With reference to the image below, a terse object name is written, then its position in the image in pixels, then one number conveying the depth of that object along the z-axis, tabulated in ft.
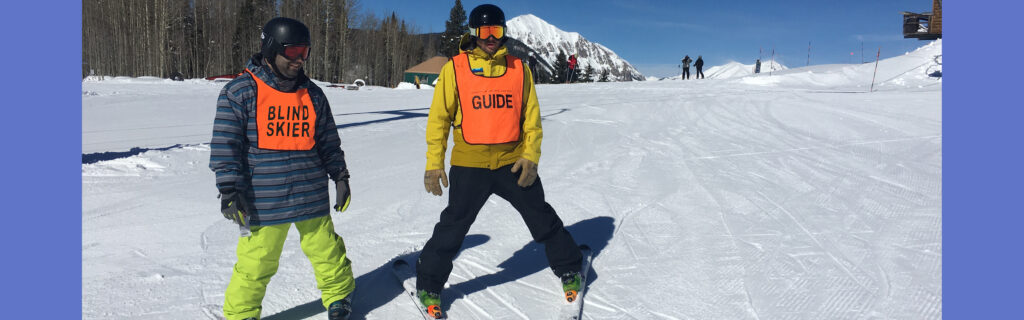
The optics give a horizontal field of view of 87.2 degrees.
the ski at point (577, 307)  9.25
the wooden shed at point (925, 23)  91.91
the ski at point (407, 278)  9.39
